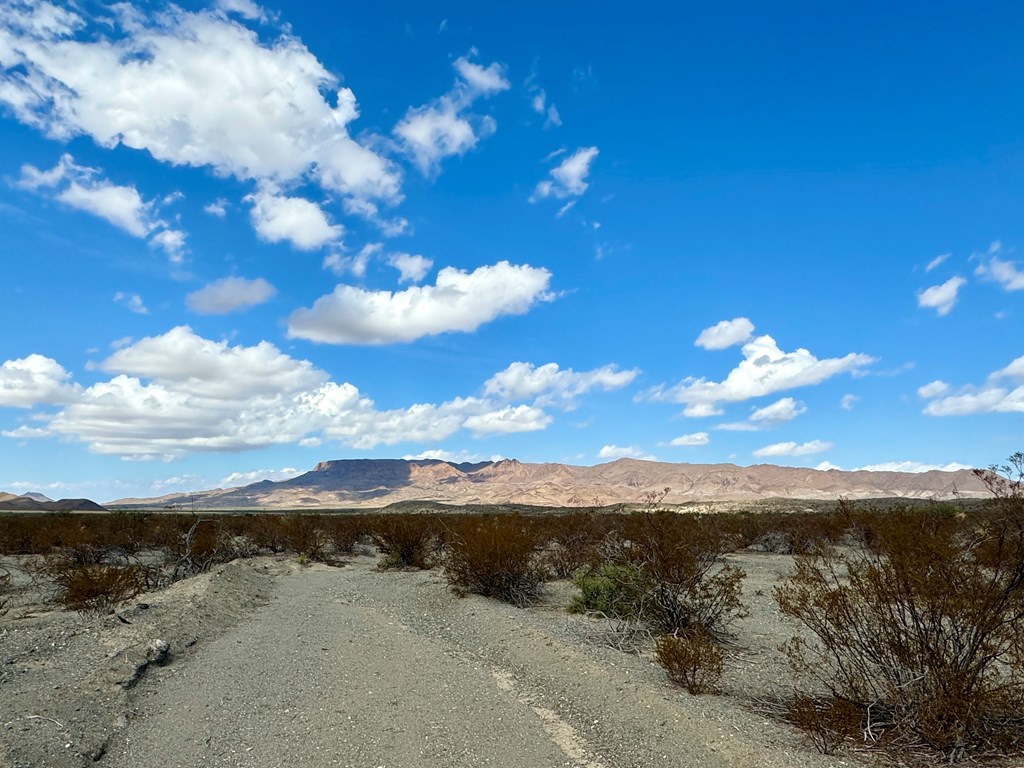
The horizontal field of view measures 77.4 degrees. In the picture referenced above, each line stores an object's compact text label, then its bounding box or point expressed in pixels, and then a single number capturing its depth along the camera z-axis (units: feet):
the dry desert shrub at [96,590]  41.09
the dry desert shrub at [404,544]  73.87
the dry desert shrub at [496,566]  47.29
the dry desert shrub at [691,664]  24.23
